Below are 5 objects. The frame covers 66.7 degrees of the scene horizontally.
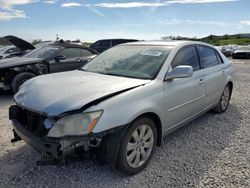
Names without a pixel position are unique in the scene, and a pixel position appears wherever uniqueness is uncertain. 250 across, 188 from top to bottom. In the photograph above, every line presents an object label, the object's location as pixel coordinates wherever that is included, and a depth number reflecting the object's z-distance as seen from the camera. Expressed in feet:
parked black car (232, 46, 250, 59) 57.52
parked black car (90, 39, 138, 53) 39.42
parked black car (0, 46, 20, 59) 33.69
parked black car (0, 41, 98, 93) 16.65
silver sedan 6.12
